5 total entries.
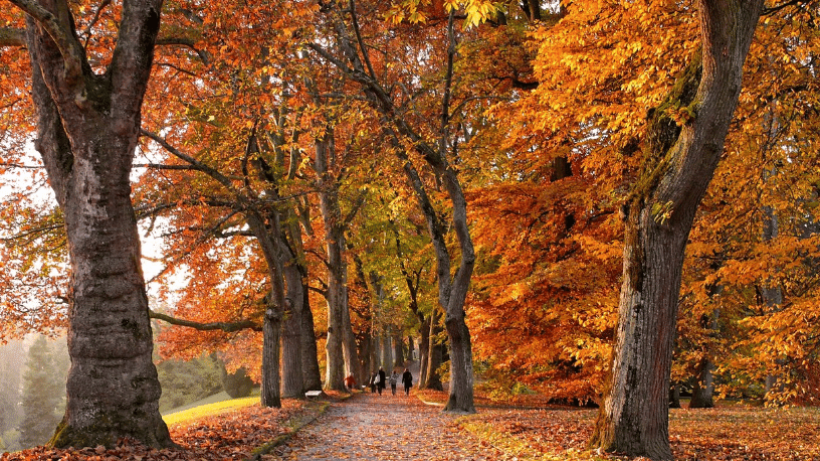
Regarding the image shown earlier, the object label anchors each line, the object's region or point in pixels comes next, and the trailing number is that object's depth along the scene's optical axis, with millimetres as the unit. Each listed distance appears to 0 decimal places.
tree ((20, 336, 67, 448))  53000
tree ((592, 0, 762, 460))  7289
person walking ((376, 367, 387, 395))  29217
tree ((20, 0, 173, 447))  7223
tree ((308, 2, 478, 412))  13656
